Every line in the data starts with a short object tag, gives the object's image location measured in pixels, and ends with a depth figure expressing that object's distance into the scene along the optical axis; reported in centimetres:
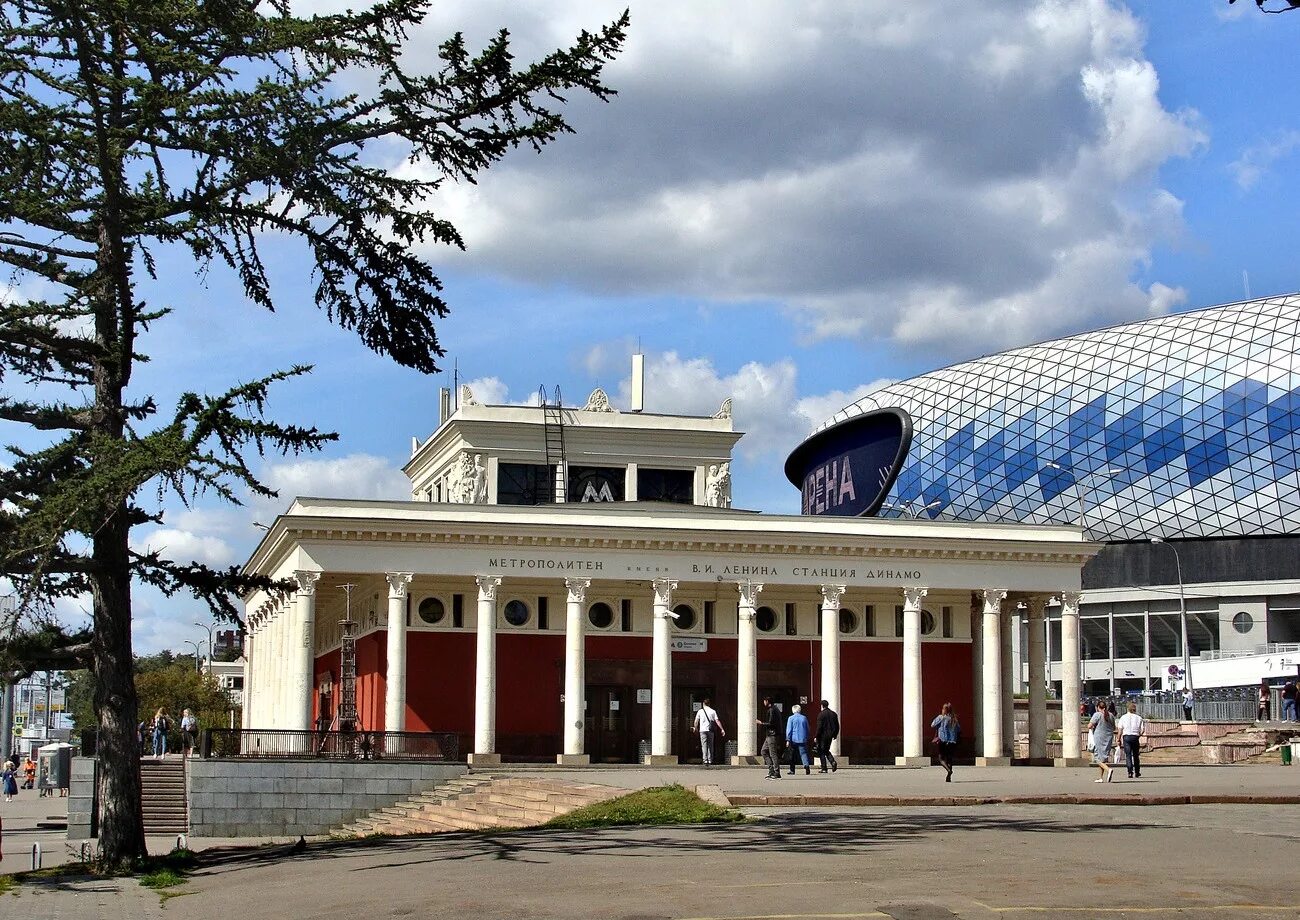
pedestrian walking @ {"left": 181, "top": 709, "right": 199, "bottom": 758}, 4967
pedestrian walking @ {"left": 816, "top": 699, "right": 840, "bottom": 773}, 4162
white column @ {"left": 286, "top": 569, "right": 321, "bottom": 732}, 4856
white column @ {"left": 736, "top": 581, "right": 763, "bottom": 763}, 5153
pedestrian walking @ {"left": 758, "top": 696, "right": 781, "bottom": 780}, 3791
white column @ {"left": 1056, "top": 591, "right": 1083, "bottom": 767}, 5291
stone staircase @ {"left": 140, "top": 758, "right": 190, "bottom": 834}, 4222
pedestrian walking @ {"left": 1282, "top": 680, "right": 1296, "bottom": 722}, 5728
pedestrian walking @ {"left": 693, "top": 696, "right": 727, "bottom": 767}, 4534
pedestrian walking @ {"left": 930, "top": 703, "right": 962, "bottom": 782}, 3531
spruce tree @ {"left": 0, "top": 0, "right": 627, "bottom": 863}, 2184
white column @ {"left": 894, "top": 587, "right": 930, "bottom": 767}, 5266
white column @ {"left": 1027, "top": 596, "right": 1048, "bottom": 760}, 5512
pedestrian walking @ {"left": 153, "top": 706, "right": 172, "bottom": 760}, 5435
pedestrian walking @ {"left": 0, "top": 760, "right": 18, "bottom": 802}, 6962
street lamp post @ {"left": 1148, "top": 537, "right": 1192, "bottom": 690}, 8183
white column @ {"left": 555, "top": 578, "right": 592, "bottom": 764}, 5066
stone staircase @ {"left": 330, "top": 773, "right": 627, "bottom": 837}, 3131
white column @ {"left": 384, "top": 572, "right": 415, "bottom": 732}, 4944
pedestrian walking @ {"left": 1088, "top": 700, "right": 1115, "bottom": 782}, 3569
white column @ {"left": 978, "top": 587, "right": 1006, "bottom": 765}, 5366
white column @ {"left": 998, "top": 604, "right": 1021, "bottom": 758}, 5553
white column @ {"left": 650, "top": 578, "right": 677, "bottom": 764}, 5122
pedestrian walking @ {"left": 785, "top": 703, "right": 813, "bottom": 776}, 3988
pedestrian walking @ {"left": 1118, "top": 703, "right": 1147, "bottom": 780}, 3612
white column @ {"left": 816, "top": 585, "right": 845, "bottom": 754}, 5241
